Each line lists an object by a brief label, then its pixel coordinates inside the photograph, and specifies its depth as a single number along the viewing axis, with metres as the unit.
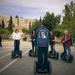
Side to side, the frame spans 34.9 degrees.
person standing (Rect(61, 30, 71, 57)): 3.78
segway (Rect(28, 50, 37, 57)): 4.17
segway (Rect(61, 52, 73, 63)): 3.77
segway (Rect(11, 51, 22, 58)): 4.05
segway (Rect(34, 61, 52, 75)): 2.91
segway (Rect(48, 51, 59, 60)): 3.85
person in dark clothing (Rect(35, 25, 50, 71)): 2.78
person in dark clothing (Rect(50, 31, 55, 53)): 3.78
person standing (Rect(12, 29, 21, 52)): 3.89
